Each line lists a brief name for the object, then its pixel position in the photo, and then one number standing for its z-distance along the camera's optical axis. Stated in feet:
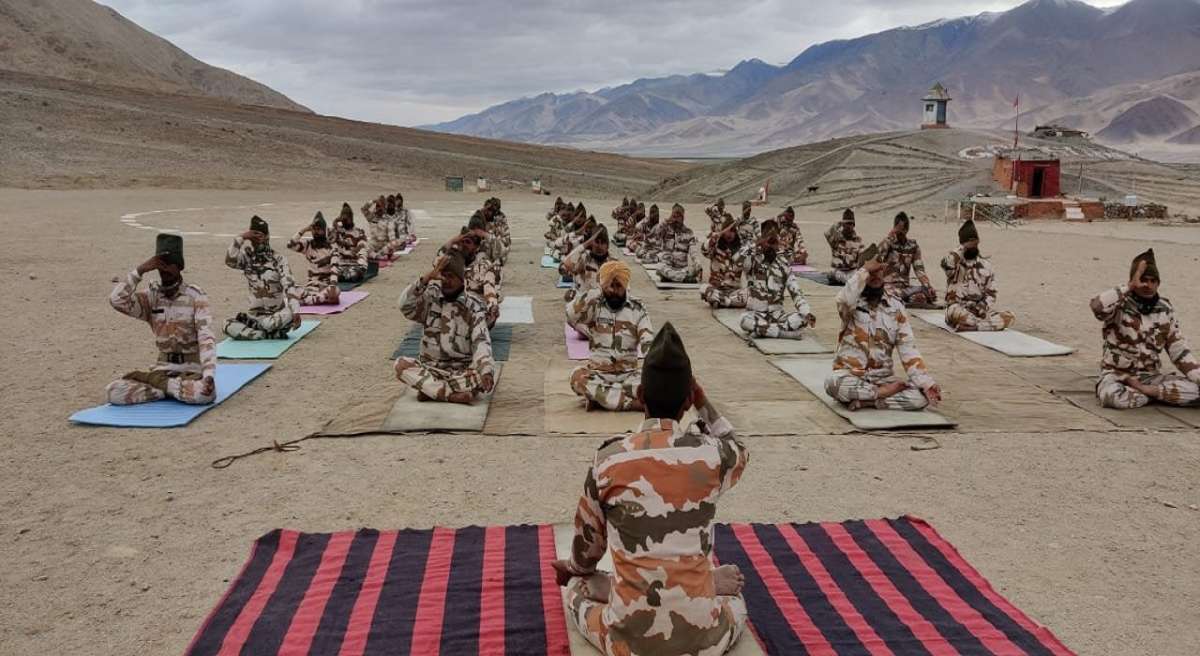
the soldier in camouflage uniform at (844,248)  52.01
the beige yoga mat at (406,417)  24.30
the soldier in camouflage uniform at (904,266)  43.91
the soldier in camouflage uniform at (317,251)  44.68
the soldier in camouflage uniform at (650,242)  60.55
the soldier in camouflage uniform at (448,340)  25.95
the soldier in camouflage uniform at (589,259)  32.37
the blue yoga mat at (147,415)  24.12
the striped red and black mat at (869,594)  13.99
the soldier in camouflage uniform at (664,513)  11.70
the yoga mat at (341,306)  41.52
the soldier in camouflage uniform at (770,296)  36.40
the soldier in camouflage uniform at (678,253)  52.90
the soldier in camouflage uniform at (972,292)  38.32
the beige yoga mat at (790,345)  34.60
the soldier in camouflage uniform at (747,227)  49.27
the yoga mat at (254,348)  32.48
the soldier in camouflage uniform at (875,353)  25.44
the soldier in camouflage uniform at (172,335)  25.30
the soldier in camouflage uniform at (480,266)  31.01
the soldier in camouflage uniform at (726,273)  43.19
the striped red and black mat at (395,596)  13.73
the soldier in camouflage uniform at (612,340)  26.08
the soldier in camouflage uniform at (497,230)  46.24
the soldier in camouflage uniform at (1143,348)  26.66
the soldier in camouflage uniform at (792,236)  55.88
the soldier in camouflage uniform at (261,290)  34.94
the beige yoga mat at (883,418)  24.95
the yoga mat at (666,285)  51.47
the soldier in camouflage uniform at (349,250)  50.24
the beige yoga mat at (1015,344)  34.37
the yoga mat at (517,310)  40.98
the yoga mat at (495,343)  33.65
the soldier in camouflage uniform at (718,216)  55.41
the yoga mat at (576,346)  33.83
